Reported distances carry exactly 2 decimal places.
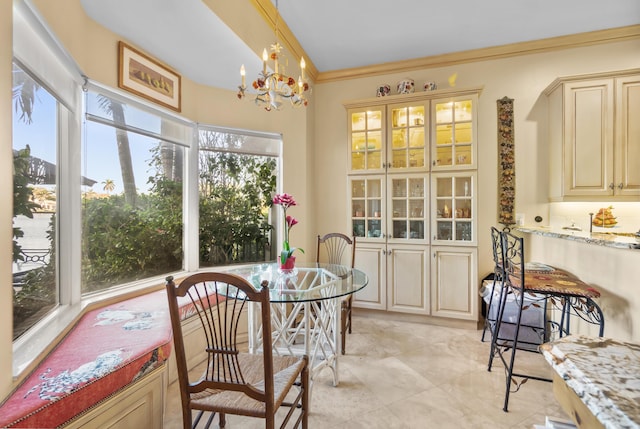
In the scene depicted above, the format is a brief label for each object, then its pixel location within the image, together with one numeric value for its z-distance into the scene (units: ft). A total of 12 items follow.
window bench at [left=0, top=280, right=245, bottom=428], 3.61
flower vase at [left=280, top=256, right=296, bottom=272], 7.35
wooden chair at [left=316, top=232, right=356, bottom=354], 12.02
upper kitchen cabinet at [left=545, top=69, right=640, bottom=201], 8.71
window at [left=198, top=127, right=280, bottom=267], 10.07
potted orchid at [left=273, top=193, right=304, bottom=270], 7.30
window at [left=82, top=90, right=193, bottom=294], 7.00
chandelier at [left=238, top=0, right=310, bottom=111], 5.96
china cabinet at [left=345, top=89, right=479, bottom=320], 10.35
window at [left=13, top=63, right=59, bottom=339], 4.81
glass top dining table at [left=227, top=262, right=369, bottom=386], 5.91
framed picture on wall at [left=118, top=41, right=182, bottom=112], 7.33
